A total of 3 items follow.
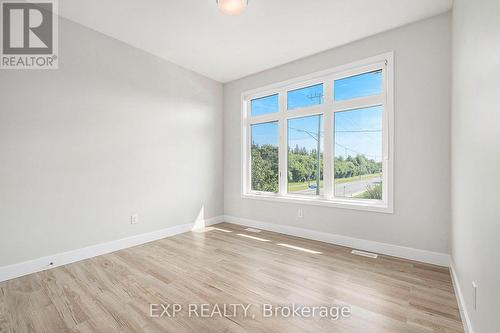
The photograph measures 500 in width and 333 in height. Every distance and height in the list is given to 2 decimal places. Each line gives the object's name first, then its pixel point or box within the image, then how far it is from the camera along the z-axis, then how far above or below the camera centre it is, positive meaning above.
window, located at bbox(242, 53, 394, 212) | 3.02 +0.42
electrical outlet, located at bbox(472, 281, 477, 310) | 1.37 -0.79
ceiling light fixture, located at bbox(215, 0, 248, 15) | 2.25 +1.60
